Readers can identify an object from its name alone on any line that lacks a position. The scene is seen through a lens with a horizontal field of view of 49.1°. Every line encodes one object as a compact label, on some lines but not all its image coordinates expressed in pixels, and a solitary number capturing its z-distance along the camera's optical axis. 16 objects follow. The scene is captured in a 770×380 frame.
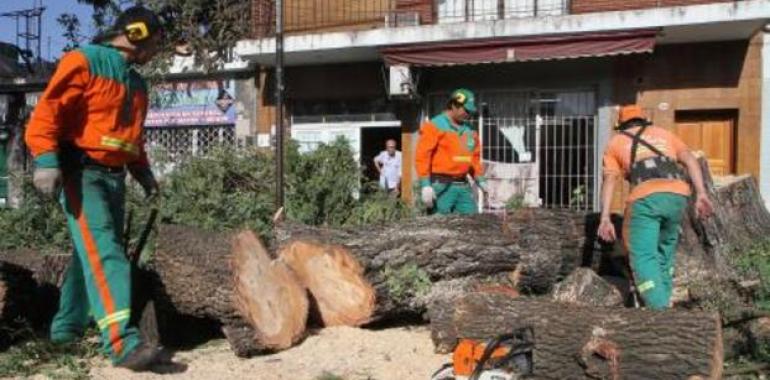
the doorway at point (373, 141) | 15.98
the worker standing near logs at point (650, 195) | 5.79
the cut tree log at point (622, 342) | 4.14
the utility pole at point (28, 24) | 20.89
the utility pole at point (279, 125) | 8.89
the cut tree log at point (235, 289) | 5.33
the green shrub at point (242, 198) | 7.91
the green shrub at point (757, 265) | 6.68
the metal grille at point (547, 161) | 14.27
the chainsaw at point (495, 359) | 4.10
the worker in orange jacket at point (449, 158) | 7.64
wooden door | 13.48
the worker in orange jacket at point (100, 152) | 4.49
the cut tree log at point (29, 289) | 5.42
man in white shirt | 14.49
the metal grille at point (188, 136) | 17.16
